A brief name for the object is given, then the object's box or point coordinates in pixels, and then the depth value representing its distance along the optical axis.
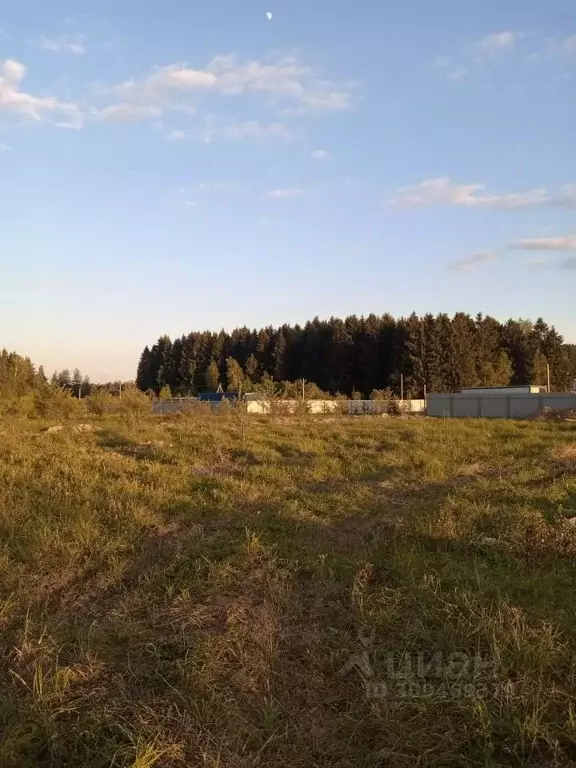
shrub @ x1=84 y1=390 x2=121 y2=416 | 25.20
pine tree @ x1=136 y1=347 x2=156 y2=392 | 102.62
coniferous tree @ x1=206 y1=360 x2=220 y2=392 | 80.06
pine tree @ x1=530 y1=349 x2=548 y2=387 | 69.00
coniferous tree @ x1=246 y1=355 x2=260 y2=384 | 78.50
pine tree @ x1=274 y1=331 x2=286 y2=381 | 78.38
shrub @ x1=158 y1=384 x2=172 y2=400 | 60.76
